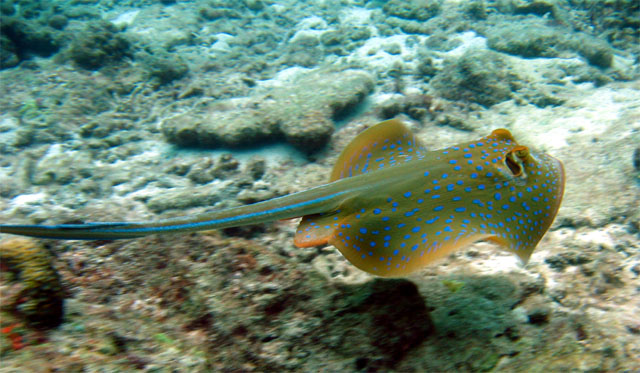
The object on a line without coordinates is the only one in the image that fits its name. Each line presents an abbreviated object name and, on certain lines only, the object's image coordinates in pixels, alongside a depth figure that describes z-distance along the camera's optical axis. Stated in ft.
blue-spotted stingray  8.77
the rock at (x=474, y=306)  9.10
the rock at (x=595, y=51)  27.61
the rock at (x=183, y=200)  16.88
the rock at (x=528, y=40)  29.32
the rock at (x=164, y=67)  31.09
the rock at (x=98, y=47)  32.30
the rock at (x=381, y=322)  8.54
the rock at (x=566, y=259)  11.41
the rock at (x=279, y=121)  20.61
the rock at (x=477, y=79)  23.64
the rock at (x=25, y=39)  35.50
